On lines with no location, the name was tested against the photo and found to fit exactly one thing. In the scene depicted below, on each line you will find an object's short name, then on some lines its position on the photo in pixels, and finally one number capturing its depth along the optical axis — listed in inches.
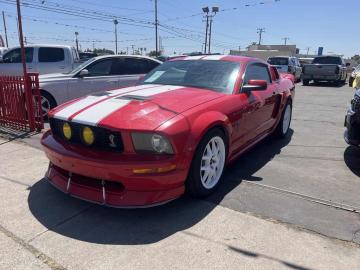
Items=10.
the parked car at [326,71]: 709.3
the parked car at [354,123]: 171.5
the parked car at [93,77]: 287.4
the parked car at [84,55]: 893.8
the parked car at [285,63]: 755.4
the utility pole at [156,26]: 1521.9
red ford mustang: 114.8
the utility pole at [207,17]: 1709.8
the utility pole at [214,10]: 1601.9
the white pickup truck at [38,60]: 396.2
